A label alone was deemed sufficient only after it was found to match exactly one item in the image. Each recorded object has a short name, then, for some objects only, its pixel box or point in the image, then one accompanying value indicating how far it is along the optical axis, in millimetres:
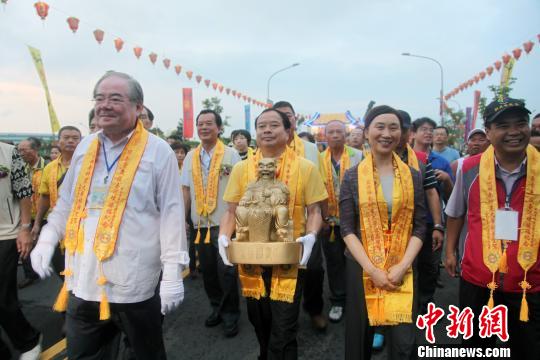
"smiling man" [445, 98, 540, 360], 2299
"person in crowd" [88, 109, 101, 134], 4070
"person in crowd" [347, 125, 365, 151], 6379
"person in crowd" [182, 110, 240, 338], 3814
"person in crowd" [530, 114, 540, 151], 3734
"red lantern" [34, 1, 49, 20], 8023
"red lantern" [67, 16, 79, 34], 9062
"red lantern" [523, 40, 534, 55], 12412
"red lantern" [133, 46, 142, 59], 11852
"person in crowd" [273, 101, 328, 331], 3537
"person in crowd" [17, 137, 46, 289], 5387
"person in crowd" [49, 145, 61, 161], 6773
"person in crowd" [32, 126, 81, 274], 3938
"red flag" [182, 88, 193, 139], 20047
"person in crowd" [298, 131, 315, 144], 7850
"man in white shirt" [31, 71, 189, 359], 2066
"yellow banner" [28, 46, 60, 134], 10148
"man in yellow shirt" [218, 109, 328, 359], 2535
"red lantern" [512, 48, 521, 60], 13161
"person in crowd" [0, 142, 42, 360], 3072
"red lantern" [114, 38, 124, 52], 10791
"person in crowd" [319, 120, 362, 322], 4105
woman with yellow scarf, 2379
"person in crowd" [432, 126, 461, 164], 5762
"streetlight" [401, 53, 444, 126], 24953
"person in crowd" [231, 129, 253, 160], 7199
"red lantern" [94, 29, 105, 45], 9917
